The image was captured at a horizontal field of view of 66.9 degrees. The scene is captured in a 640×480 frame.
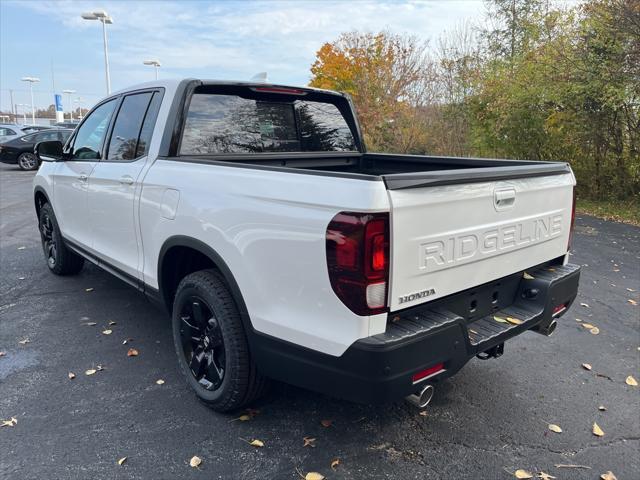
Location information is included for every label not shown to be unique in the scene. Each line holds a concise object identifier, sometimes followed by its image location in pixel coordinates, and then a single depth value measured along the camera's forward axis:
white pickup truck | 2.04
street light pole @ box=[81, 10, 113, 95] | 22.62
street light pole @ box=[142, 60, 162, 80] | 28.52
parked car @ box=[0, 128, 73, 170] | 18.28
